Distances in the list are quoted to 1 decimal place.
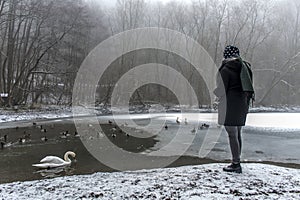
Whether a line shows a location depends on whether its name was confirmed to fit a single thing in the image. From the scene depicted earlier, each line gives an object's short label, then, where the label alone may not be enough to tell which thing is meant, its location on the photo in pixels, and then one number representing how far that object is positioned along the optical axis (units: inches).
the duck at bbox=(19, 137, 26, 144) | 407.4
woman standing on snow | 181.0
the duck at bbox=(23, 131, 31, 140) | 435.0
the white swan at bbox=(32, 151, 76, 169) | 262.7
